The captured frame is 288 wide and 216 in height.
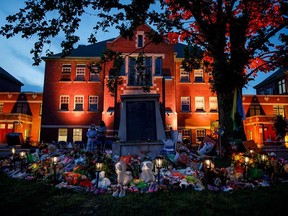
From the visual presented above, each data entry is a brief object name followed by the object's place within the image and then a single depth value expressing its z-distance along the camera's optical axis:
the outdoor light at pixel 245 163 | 7.81
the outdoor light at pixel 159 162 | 6.88
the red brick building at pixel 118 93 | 26.58
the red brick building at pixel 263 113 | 31.69
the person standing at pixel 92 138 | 13.71
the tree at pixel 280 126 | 26.36
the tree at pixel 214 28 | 11.16
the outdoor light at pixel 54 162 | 7.62
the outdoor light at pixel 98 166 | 6.87
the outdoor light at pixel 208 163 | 7.31
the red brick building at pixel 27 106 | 32.78
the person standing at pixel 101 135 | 13.52
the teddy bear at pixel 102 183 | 6.59
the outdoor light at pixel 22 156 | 9.62
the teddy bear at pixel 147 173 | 7.11
